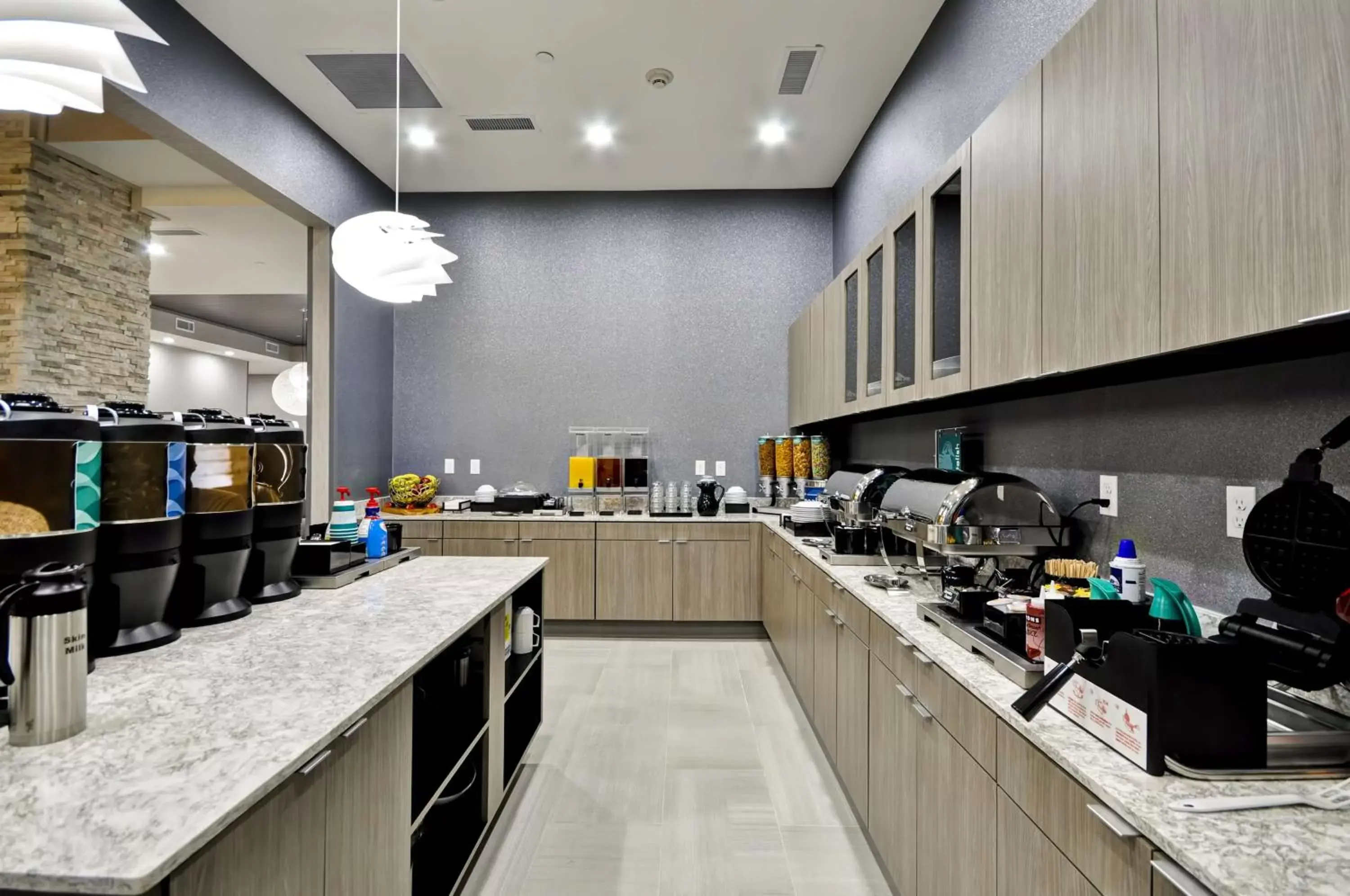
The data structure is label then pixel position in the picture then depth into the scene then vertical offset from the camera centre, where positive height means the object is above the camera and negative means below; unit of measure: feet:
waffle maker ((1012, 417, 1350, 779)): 2.86 -0.99
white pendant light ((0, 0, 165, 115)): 4.29 +2.88
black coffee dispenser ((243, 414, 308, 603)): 5.95 -0.52
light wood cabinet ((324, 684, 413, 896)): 3.62 -2.20
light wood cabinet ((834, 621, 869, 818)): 6.76 -2.92
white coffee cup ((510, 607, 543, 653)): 8.49 -2.35
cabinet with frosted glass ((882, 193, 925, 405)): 7.57 +2.06
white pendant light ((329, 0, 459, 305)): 7.68 +2.60
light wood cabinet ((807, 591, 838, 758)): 8.02 -2.84
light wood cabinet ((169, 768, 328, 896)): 2.59 -1.81
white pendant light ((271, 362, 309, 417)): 21.42 +2.49
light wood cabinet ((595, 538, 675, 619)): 14.28 -2.83
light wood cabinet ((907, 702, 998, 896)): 4.04 -2.52
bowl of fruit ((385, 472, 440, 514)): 14.97 -0.84
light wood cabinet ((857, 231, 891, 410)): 8.80 +1.96
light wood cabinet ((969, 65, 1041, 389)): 5.10 +1.94
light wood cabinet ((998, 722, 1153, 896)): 2.71 -1.78
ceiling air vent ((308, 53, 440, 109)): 10.89 +6.93
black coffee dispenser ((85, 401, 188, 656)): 4.35 -0.53
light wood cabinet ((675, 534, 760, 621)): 14.25 -2.90
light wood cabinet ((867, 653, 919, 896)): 5.36 -2.93
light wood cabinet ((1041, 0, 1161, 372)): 3.82 +1.84
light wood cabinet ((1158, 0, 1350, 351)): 2.71 +1.45
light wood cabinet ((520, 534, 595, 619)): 14.30 -2.82
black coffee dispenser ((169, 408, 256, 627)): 5.09 -0.56
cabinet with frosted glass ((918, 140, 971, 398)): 6.32 +1.94
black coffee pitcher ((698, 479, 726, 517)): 15.14 -0.92
